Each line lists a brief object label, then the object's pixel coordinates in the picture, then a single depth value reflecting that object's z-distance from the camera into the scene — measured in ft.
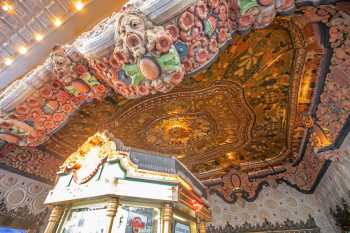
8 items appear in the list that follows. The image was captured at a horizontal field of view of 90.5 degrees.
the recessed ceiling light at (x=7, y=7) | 14.14
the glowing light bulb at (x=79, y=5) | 13.96
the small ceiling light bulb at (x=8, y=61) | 14.79
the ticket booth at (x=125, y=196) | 5.13
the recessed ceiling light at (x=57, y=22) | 14.50
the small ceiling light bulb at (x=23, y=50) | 14.78
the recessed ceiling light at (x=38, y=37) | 14.65
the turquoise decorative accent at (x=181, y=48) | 6.08
